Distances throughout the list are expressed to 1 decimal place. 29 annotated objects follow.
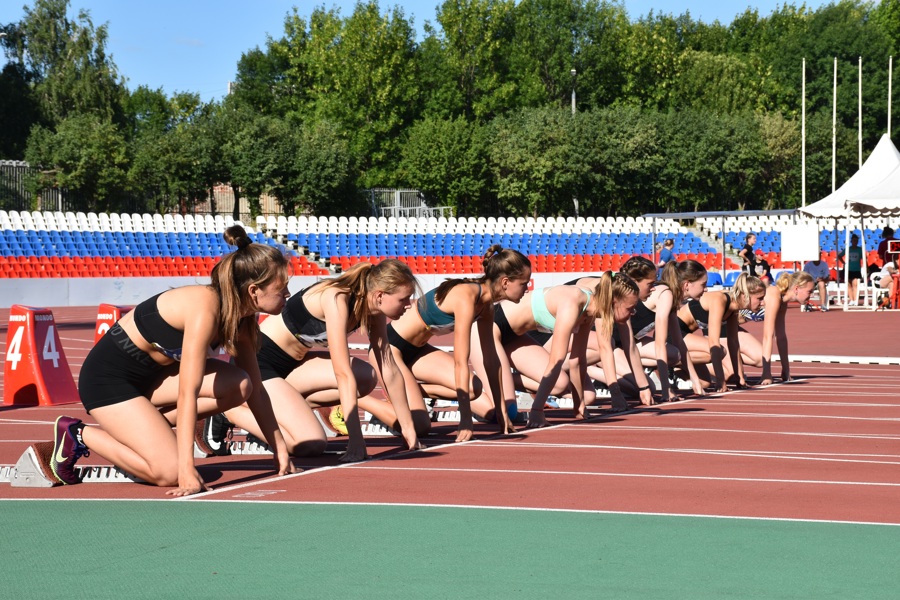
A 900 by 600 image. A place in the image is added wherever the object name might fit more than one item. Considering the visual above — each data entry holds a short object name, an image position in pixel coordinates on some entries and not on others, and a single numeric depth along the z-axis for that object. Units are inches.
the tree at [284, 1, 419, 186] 2449.6
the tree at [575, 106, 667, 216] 2110.0
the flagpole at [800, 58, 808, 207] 1963.0
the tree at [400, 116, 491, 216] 2148.1
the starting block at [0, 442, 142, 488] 250.7
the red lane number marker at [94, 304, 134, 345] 491.8
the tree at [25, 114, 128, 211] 1716.3
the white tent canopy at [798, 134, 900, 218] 1055.6
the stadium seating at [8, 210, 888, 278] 1357.0
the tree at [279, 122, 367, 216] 1935.3
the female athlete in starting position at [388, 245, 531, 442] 306.3
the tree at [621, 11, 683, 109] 2770.7
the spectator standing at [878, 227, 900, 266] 1137.0
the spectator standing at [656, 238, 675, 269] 1035.9
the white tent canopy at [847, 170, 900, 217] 1019.9
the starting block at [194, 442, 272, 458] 301.9
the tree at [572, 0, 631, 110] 2704.2
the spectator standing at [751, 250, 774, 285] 1088.5
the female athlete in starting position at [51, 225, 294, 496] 227.0
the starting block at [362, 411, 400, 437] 338.6
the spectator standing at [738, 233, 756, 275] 1089.4
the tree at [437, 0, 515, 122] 2536.9
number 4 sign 444.5
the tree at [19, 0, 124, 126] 2373.3
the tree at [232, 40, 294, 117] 2878.9
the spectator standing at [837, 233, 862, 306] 1121.4
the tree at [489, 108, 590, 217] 2095.2
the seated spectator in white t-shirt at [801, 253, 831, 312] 1066.6
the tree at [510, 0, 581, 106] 2640.3
